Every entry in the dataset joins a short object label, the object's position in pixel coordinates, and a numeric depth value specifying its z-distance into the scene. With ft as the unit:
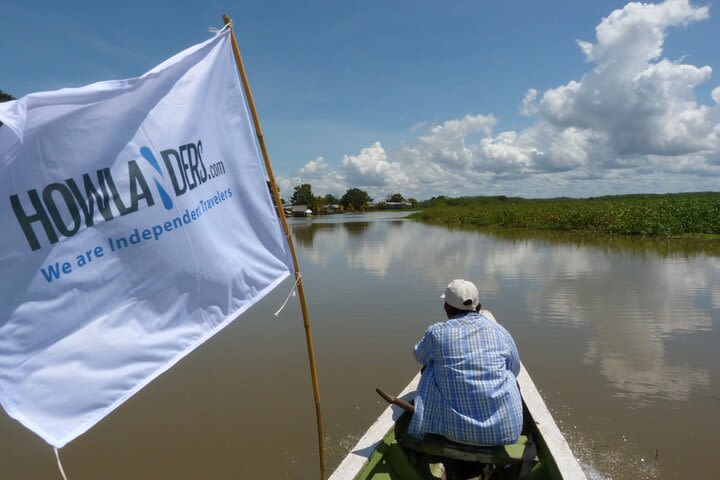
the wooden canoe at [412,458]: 9.50
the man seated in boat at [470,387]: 8.88
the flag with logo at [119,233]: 6.06
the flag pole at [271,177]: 9.07
